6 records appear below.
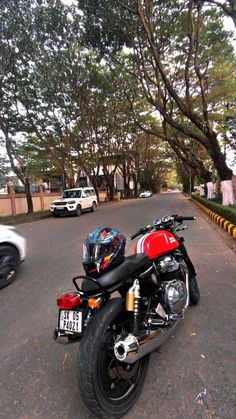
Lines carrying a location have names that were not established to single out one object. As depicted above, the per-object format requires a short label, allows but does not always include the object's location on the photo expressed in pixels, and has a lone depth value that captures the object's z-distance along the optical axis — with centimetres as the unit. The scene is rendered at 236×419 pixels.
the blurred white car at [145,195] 4564
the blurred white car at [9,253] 441
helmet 206
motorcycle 176
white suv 1585
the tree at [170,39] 1027
